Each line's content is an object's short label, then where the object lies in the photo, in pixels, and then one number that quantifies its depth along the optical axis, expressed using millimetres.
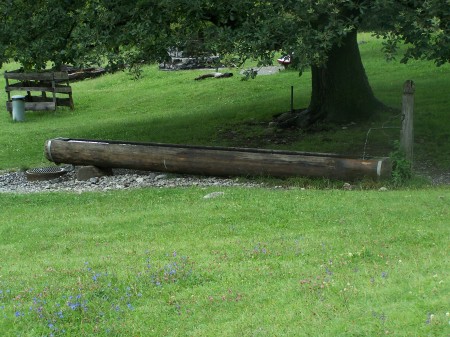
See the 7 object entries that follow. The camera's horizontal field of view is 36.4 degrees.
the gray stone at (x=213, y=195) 11157
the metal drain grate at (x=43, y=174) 14938
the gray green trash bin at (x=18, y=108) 26281
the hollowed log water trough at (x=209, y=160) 11883
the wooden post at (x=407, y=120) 11742
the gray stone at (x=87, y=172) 14531
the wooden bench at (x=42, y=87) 27594
